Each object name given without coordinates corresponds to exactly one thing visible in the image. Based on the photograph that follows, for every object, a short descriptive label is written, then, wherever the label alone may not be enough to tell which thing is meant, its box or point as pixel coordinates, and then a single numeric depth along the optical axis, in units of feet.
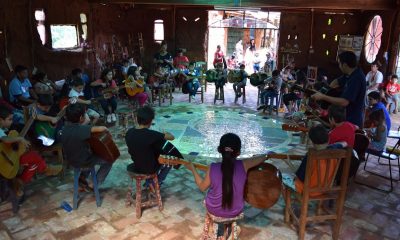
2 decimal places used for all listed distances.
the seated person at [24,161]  13.41
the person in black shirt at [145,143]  12.28
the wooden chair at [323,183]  10.68
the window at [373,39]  33.32
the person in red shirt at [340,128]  12.79
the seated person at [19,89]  20.59
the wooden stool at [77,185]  13.50
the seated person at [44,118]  15.25
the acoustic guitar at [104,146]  13.15
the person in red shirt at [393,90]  29.16
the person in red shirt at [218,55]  43.83
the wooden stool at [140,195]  12.88
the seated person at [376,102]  17.75
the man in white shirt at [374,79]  29.14
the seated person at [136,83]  25.23
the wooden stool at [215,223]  10.16
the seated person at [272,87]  28.35
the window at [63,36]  27.68
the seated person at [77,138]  12.85
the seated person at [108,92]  23.52
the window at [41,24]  25.44
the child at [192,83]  32.01
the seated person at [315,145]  11.39
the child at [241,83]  31.32
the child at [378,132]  15.96
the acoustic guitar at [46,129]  15.39
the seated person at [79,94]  19.98
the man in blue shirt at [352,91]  13.51
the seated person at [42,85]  21.15
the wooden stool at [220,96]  32.32
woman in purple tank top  9.47
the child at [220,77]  31.40
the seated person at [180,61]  35.60
